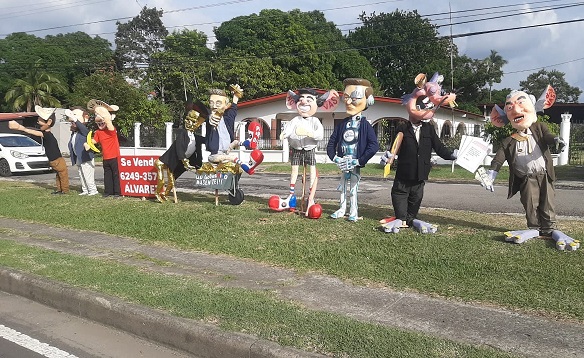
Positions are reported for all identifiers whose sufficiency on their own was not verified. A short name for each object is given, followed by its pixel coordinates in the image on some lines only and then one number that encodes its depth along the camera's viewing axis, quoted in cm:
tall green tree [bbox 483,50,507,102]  4878
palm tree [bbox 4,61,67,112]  4331
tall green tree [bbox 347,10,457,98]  4850
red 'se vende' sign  1097
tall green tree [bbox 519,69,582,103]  6675
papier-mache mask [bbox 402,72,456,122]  733
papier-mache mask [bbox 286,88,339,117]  859
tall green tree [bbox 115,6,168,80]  6119
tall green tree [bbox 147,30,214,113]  3644
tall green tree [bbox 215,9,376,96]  3706
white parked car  1858
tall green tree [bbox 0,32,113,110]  5078
